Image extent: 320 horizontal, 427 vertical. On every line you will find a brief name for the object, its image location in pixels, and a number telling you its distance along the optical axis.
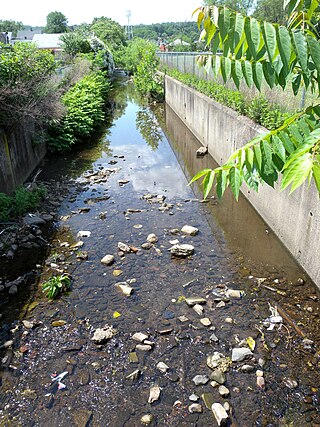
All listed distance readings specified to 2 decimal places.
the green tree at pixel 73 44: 25.69
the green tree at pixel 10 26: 108.94
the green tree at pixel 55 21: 102.10
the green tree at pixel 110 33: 56.28
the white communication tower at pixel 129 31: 97.58
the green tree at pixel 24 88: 8.29
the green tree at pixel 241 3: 35.75
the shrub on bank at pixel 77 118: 12.37
